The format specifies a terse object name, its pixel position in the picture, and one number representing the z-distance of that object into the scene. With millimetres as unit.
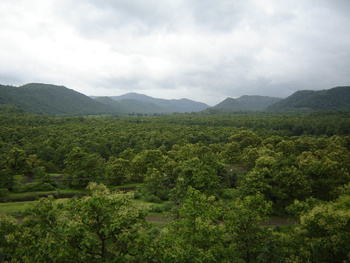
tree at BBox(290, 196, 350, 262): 9656
